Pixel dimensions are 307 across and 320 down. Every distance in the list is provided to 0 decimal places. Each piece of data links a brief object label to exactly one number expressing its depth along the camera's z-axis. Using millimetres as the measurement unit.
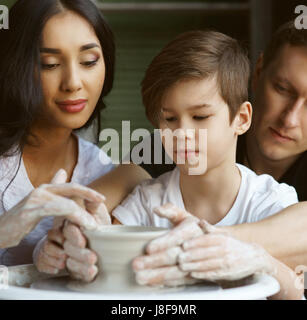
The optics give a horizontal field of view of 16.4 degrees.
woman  1383
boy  1290
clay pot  1124
